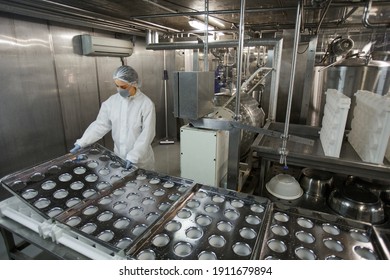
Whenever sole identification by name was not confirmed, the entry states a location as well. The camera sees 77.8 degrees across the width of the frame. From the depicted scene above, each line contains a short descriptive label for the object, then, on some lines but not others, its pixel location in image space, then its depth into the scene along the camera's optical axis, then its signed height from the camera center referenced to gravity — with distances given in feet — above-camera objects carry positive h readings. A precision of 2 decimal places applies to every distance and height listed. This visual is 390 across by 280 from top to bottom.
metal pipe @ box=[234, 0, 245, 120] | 3.83 +0.31
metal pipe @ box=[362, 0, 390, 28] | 5.77 +1.50
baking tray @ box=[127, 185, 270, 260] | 2.80 -1.97
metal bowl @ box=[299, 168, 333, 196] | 7.59 -3.32
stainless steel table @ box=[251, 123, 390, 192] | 5.36 -1.97
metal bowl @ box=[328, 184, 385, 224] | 6.31 -3.35
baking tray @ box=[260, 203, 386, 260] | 2.78 -1.97
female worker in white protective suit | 5.95 -1.22
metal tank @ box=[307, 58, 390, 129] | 9.77 -0.21
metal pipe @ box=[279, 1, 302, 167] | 3.67 -0.15
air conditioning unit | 9.37 +1.05
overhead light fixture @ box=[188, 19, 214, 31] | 9.10 +1.91
